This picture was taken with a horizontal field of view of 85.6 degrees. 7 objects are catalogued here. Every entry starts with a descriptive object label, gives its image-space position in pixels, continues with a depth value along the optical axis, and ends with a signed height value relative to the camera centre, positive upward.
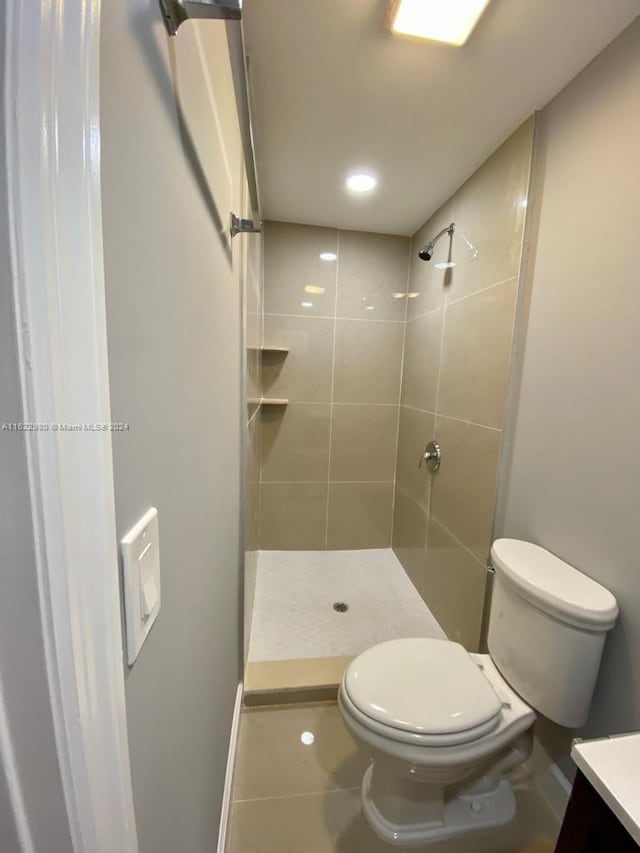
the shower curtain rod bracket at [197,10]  0.40 +0.43
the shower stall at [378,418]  1.48 -0.24
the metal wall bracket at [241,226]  0.92 +0.40
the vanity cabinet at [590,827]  0.52 -0.69
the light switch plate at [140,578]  0.35 -0.23
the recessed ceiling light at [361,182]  1.63 +0.93
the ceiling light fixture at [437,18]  0.88 +0.94
